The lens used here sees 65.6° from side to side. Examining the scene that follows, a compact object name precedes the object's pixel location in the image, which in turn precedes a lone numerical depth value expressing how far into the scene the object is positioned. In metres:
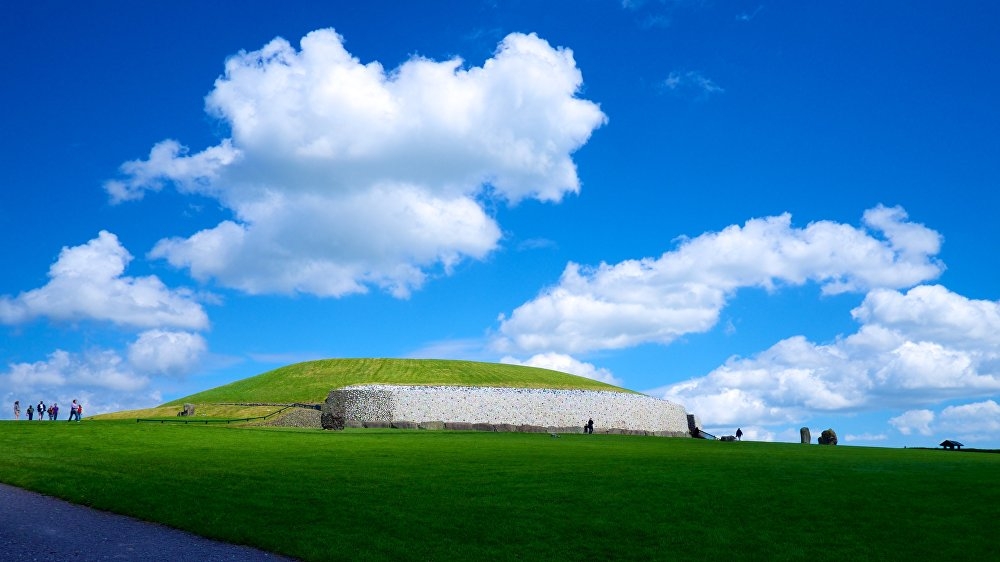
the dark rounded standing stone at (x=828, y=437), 67.06
